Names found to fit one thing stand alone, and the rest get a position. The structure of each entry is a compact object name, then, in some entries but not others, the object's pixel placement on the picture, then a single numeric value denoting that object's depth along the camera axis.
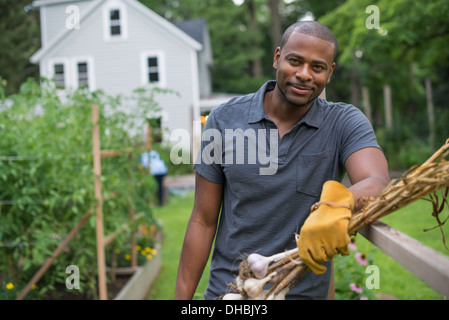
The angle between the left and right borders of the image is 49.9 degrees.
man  1.63
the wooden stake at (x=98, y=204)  3.85
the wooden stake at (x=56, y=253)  3.81
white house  19.22
